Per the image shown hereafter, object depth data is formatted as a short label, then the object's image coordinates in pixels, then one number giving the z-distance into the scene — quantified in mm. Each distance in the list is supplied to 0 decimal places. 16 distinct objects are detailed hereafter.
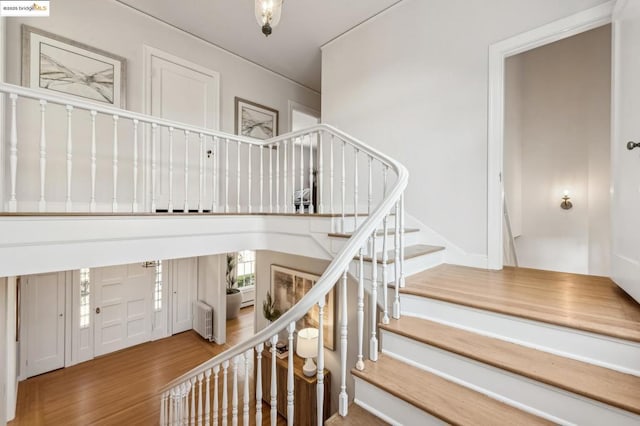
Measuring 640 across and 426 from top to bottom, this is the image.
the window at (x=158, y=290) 4742
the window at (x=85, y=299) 4039
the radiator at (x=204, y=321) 4785
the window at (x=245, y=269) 6949
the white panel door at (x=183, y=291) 4949
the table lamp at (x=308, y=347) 3096
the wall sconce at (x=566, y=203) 3849
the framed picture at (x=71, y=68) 2713
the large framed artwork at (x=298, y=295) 3408
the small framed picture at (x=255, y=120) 4398
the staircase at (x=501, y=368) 1092
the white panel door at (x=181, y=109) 3502
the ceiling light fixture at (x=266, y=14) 1762
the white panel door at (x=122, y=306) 4215
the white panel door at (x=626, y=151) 1504
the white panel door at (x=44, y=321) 3646
